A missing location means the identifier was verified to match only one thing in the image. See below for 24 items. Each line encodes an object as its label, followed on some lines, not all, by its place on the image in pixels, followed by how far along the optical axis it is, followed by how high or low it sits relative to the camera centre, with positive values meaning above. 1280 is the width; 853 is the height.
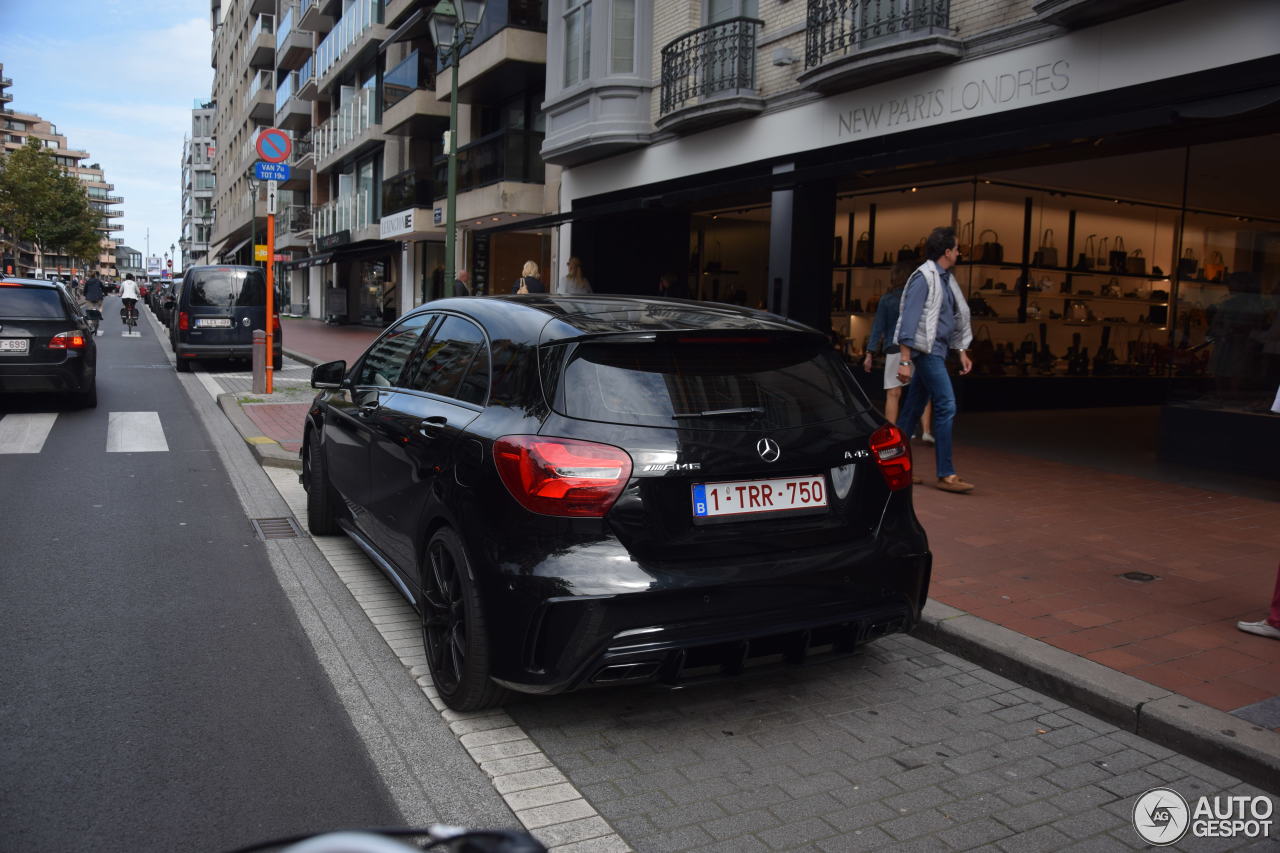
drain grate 6.70 -1.52
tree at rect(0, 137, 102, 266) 70.88 +6.95
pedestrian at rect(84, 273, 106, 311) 31.20 +0.24
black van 18.47 -0.17
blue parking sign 14.02 +1.89
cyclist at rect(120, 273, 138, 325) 33.00 +0.13
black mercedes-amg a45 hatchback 3.38 -0.66
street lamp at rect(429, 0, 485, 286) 13.39 +3.67
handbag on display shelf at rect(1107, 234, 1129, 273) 16.25 +1.27
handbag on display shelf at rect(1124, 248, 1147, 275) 16.31 +1.16
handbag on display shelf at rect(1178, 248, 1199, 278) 12.59 +0.93
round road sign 14.22 +2.30
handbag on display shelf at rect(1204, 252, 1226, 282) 11.37 +0.81
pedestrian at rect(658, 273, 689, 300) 15.91 +0.54
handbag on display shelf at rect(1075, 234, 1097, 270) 15.99 +1.24
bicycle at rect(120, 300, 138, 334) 33.62 -0.44
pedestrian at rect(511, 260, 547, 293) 14.99 +0.52
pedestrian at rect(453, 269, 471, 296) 15.69 +0.43
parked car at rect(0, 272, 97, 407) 11.62 -0.49
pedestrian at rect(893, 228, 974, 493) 7.68 -0.03
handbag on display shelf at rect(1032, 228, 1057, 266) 15.55 +1.24
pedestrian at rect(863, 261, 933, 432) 10.49 -0.07
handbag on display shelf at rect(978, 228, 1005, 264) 14.86 +1.21
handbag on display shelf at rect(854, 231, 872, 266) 16.19 +1.22
